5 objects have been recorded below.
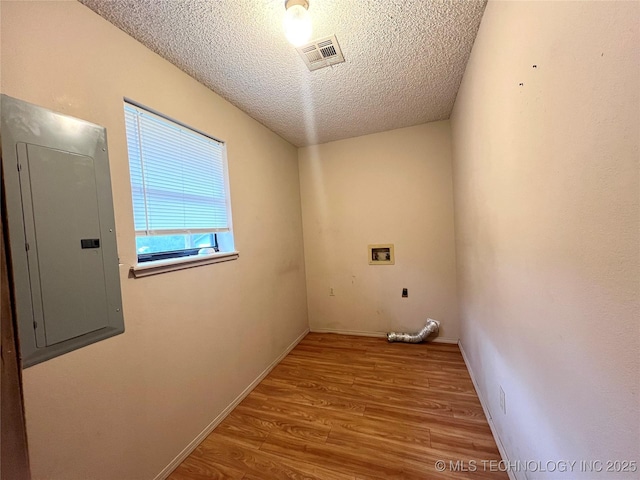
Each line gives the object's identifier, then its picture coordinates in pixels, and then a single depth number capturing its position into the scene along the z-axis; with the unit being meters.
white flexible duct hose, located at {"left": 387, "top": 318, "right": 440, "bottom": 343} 2.80
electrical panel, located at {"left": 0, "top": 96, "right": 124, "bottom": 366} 0.90
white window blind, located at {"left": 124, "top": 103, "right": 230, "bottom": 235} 1.38
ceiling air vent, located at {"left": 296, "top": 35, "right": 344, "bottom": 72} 1.47
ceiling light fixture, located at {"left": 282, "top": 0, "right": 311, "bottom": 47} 1.16
